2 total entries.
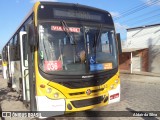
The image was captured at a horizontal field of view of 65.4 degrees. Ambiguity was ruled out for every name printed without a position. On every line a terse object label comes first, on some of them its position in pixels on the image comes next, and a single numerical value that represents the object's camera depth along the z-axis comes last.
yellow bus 3.15
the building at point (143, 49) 14.39
